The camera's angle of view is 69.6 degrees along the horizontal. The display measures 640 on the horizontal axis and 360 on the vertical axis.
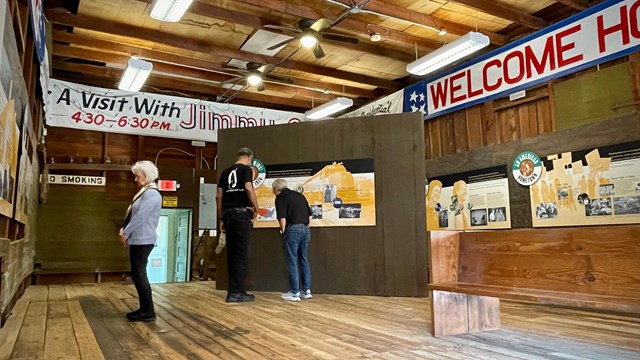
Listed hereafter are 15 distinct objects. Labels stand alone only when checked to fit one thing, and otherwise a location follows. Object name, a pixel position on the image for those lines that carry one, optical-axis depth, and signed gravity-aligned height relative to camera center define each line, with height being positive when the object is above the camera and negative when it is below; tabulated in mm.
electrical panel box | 9527 +459
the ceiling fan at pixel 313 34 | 6277 +2713
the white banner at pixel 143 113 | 8039 +2244
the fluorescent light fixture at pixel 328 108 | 8914 +2396
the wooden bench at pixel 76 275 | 8084 -787
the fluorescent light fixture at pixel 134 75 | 7121 +2501
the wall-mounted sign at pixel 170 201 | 9195 +578
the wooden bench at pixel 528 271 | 2514 -305
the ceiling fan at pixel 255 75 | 8109 +2769
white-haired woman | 3893 -63
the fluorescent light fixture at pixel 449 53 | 6199 +2438
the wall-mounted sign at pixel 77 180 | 8391 +960
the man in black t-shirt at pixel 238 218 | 4898 +114
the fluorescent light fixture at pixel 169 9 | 5289 +2581
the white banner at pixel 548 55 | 5234 +2222
